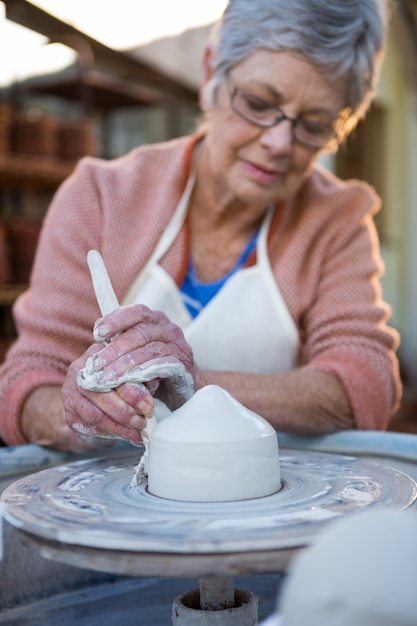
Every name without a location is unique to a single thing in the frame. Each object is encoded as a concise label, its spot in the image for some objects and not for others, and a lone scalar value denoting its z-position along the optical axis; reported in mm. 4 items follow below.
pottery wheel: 732
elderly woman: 1346
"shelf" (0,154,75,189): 3521
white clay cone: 864
